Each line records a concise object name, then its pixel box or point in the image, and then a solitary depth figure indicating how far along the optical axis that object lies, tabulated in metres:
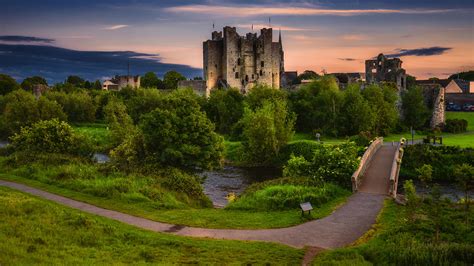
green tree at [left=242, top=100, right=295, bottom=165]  57.66
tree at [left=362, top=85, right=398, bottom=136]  73.69
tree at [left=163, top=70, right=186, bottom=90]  143.62
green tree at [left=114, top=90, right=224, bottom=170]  35.72
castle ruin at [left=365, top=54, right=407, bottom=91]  95.31
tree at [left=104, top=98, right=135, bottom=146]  53.78
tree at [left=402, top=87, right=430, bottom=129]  80.69
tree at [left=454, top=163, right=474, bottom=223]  23.53
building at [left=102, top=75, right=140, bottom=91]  125.22
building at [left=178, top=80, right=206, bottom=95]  103.37
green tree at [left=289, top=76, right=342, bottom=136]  75.19
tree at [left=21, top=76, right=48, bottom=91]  153.94
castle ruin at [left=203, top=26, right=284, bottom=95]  105.94
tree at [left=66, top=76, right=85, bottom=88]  168.62
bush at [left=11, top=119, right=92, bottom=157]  39.19
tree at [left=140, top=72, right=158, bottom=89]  149.45
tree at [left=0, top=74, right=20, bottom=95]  133.62
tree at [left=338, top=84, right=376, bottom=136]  70.88
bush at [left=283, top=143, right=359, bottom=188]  29.84
